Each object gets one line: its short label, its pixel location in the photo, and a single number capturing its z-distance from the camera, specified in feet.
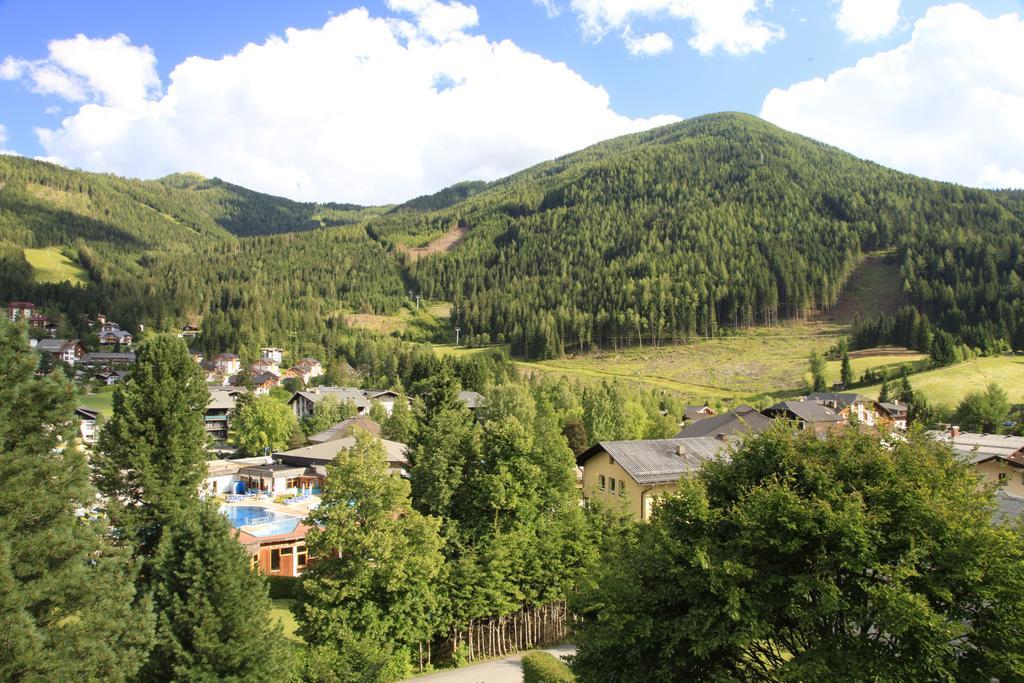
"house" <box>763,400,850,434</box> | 239.71
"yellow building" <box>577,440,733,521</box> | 127.22
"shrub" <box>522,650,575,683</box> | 66.00
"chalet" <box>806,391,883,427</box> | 282.71
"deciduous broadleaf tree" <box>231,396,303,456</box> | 259.80
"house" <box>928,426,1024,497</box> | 140.56
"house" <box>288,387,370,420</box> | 330.54
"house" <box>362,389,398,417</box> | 341.45
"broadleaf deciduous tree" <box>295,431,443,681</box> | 71.36
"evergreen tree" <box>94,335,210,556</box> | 81.46
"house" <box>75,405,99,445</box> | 289.10
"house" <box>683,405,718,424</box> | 305.94
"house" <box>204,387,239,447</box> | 318.61
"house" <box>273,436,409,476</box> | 189.84
